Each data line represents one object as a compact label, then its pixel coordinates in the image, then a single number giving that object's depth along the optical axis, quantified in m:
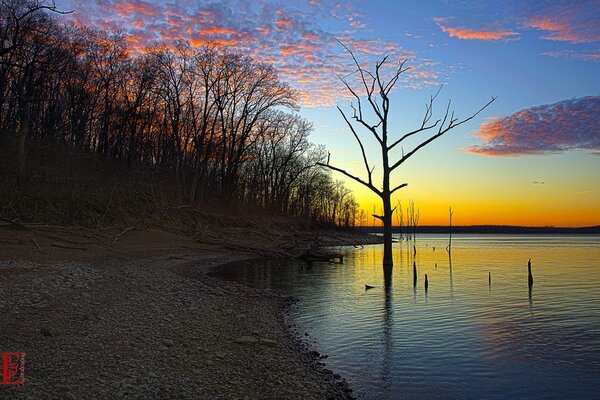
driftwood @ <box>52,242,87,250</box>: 21.76
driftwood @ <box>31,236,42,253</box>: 19.60
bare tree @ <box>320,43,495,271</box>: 24.38
